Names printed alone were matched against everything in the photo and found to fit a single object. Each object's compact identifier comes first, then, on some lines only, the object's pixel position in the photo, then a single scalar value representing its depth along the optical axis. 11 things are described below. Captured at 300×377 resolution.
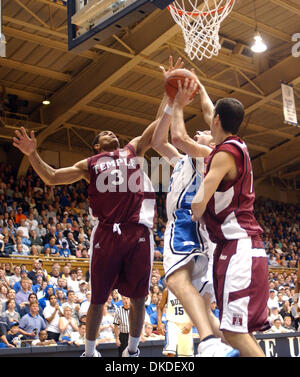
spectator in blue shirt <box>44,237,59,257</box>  13.90
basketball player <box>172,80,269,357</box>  3.38
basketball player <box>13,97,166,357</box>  4.54
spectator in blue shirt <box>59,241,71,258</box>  14.15
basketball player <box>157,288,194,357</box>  6.09
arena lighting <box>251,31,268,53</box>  13.91
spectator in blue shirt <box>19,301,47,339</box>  9.00
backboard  4.93
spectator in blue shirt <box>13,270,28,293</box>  10.43
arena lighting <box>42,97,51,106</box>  17.50
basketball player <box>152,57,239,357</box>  3.72
